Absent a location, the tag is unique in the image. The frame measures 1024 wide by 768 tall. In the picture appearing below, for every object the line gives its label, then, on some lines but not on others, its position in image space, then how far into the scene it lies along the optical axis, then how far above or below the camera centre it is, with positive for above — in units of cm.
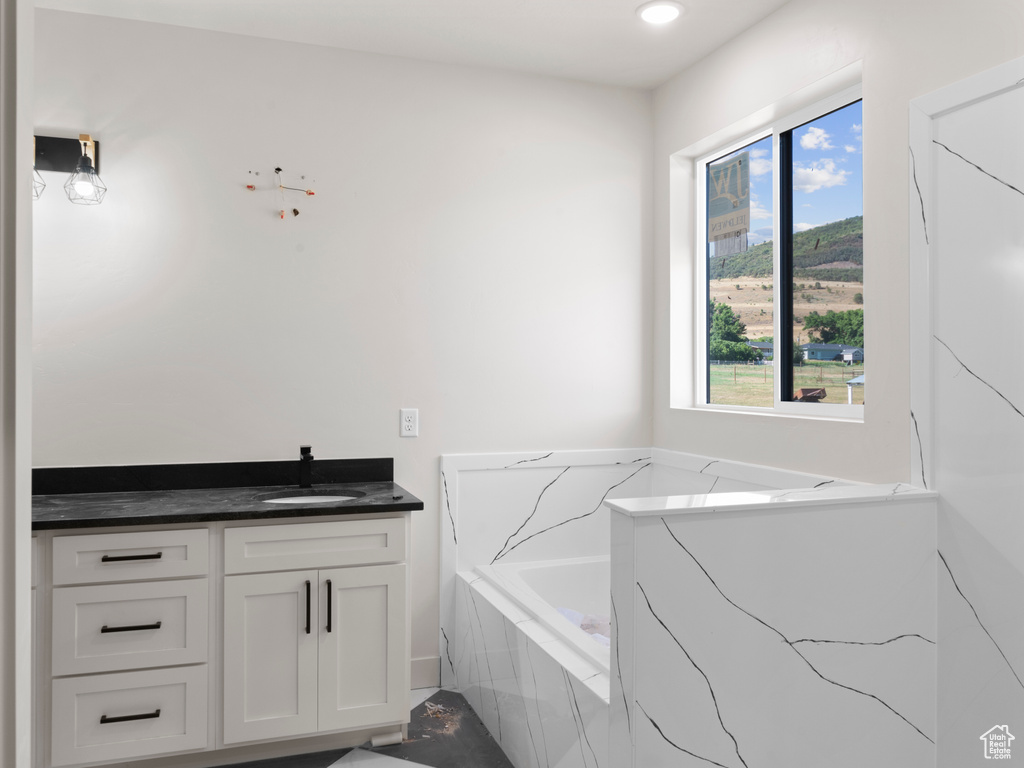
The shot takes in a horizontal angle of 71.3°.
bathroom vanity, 206 -73
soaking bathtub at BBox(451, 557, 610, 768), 184 -84
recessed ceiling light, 245 +131
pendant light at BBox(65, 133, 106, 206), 246 +71
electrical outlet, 287 -15
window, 240 +45
